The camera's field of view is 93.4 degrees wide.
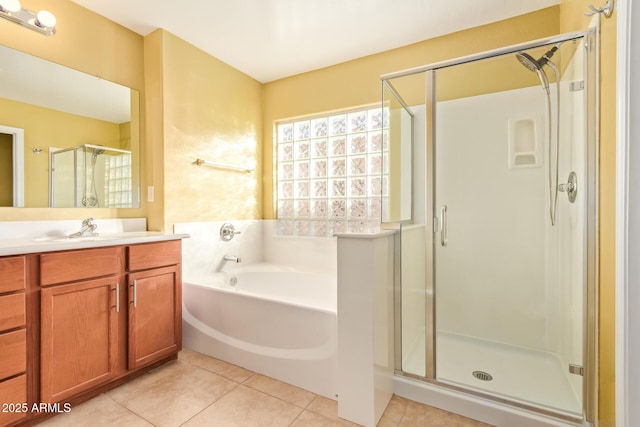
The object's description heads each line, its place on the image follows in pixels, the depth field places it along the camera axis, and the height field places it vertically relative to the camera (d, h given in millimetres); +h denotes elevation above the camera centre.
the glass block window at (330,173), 2684 +359
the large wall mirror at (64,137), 1694 +471
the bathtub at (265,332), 1624 -731
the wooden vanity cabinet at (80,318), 1274 -538
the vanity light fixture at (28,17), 1601 +1078
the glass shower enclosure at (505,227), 1423 -101
